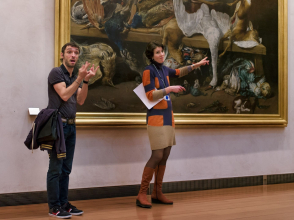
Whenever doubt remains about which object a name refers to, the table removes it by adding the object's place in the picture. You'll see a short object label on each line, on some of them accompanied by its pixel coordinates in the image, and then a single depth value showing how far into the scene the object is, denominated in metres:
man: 3.19
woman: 3.75
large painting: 4.17
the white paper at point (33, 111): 3.80
